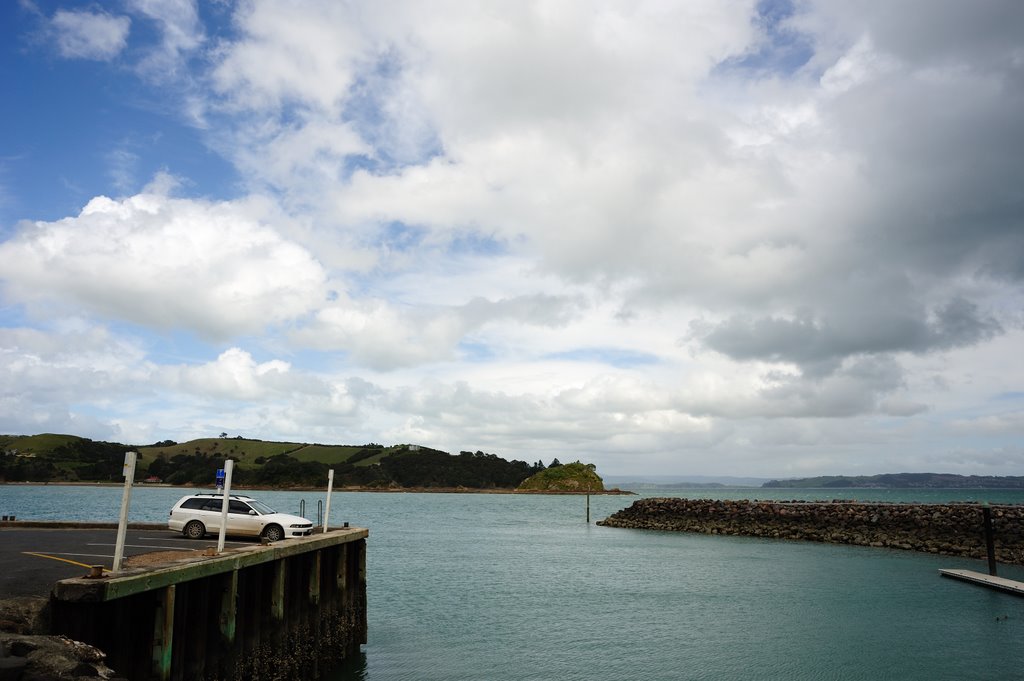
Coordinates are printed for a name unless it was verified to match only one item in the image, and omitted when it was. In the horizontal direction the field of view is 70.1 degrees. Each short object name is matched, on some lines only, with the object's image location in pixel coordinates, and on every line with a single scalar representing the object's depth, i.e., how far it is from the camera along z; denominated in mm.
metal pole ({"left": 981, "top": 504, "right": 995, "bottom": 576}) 39475
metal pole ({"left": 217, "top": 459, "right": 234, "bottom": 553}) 16000
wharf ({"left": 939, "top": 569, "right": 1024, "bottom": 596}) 33938
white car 23250
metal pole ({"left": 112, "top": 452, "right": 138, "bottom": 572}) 12289
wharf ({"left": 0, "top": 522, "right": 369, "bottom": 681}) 12578
